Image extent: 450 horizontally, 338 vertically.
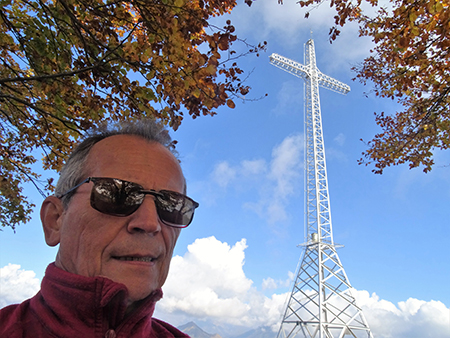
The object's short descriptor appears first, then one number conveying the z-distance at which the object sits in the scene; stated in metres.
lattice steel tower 18.72
